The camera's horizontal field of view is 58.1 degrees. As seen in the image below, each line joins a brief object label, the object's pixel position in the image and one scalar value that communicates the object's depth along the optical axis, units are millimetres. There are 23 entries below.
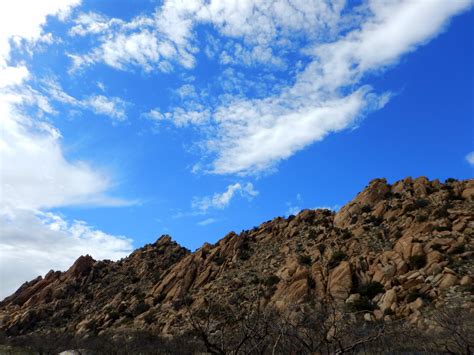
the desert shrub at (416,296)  38591
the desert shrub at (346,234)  58391
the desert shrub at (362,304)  41406
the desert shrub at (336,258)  51544
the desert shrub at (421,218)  51875
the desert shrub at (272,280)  52856
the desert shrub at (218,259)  67812
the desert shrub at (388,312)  39119
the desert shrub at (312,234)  64500
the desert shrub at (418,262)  43719
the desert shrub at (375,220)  59094
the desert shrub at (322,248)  56750
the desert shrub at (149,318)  57516
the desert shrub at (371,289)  43844
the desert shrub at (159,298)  63272
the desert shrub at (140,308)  61722
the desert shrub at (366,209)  65062
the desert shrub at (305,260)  55469
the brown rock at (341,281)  45688
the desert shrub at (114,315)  62853
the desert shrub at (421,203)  57103
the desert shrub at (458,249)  43169
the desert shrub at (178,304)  58100
